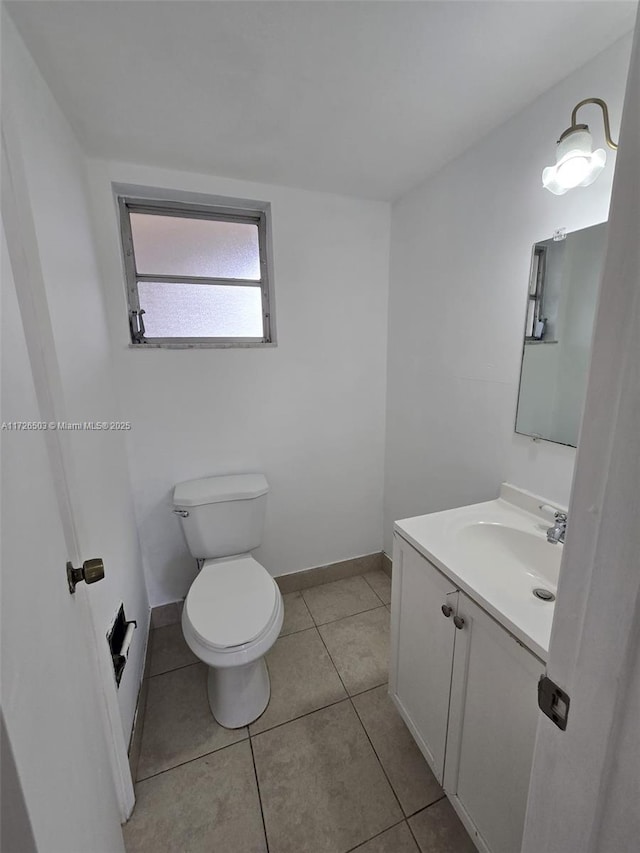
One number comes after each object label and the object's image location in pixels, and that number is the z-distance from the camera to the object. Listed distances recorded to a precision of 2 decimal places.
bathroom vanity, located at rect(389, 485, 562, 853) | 0.78
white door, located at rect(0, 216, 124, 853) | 0.41
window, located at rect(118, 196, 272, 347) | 1.61
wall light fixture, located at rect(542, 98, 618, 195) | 0.87
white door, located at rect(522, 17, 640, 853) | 0.33
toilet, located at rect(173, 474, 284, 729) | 1.25
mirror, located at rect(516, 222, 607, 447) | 1.04
